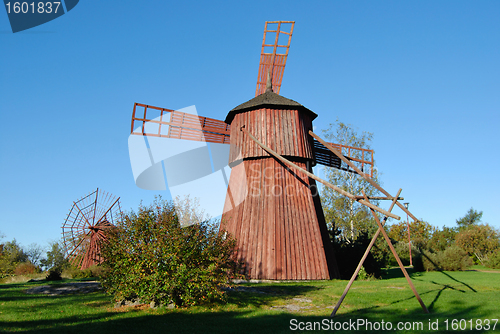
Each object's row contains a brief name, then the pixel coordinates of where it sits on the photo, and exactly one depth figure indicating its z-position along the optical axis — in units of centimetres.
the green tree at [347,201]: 2600
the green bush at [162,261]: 787
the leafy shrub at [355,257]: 1847
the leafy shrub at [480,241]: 3638
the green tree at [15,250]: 3644
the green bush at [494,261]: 3028
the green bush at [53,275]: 1836
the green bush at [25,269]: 2564
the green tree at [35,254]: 5010
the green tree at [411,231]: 4541
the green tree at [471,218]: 6222
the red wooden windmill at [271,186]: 1488
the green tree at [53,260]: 3026
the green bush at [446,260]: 2366
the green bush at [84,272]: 1965
